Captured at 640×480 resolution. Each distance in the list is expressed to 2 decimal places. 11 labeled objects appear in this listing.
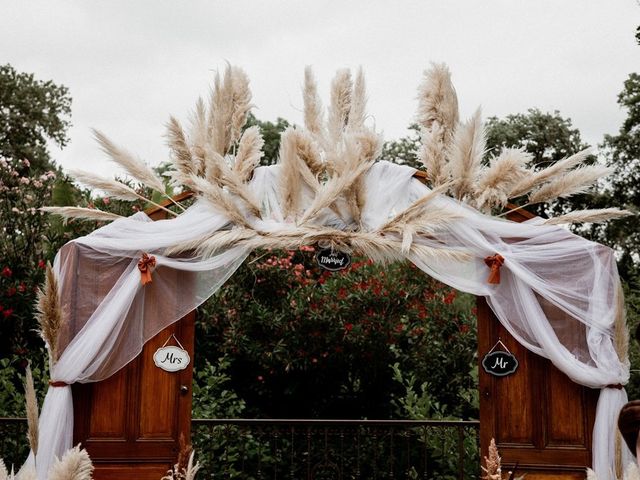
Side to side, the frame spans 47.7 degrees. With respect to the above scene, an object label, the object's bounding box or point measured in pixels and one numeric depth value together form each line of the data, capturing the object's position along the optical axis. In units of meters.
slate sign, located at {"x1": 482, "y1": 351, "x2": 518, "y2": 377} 5.17
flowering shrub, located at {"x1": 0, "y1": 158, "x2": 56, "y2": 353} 8.27
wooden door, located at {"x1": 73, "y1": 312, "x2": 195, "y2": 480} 5.07
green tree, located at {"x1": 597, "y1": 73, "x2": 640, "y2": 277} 12.84
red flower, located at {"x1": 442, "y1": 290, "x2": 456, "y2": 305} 8.73
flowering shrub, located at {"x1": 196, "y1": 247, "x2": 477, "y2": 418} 8.50
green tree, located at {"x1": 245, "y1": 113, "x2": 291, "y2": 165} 16.20
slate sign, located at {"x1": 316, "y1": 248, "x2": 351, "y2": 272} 5.26
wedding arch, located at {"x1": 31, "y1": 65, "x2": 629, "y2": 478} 5.05
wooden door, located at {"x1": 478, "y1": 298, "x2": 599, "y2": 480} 5.01
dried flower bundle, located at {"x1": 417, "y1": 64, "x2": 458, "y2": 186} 5.27
